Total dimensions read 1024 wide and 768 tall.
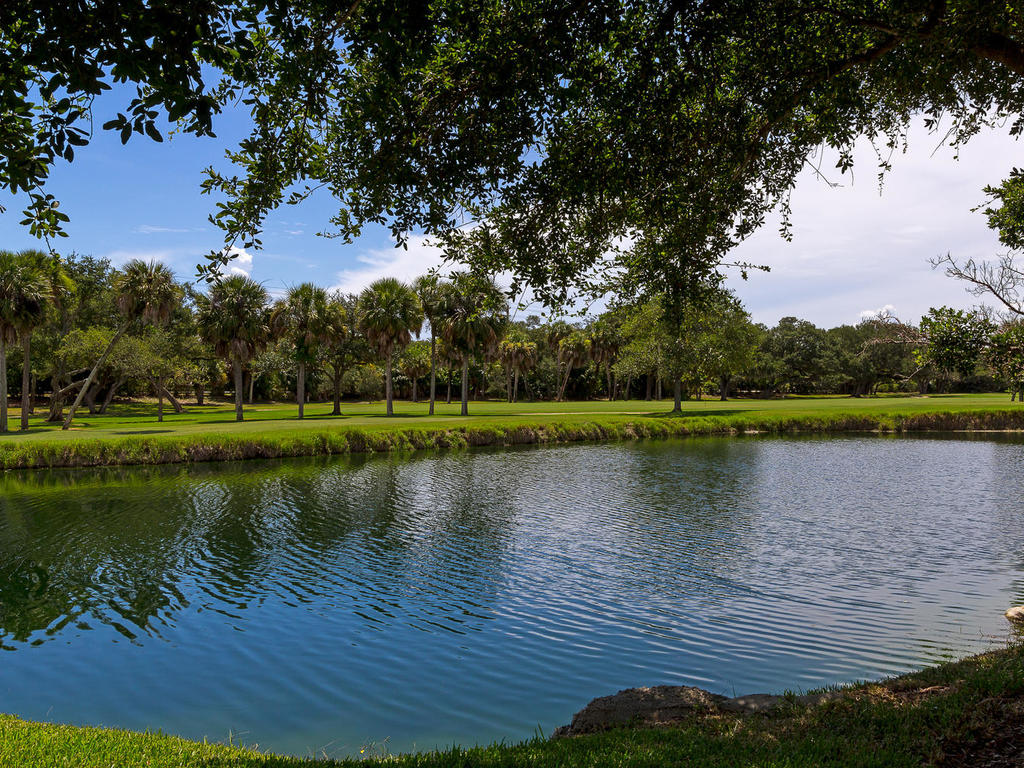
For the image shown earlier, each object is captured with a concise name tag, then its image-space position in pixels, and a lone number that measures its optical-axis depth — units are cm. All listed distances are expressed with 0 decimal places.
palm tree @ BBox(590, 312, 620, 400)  8269
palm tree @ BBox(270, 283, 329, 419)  5266
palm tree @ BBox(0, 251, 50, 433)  3703
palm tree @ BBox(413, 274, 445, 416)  5378
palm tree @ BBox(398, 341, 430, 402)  8225
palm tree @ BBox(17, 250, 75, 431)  3794
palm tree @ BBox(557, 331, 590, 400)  8644
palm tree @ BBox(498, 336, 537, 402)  8256
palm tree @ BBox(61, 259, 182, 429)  4603
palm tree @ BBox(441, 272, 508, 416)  5149
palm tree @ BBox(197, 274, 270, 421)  4953
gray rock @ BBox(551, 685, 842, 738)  572
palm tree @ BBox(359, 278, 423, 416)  5412
